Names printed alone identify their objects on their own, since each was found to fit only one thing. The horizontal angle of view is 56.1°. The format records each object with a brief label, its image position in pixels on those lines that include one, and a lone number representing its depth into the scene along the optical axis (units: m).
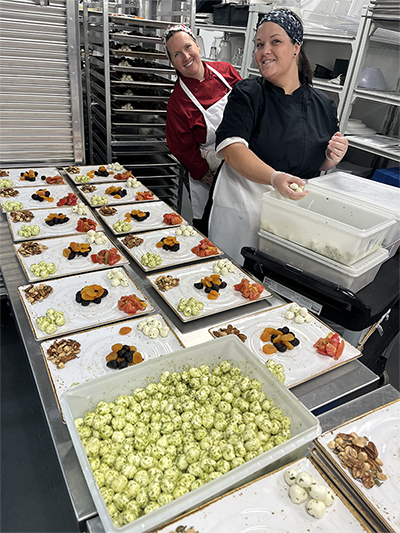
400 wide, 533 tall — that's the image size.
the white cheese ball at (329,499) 0.81
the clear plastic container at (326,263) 1.43
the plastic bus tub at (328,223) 1.37
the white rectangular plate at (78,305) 1.34
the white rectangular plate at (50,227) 1.88
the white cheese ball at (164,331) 1.31
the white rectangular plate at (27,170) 2.44
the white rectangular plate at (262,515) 0.76
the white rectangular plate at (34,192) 2.18
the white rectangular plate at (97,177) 2.61
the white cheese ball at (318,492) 0.80
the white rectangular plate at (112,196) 2.33
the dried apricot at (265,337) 1.31
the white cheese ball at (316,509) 0.79
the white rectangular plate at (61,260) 1.62
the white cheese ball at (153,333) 1.29
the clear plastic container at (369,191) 1.59
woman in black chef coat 1.70
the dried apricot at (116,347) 1.21
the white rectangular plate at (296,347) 1.21
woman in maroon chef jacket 2.45
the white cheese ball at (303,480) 0.82
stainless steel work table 0.90
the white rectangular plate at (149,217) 2.05
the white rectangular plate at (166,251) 1.76
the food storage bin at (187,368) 0.74
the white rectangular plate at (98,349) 1.11
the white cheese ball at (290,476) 0.84
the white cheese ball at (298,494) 0.81
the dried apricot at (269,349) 1.26
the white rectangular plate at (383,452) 0.82
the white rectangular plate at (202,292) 1.48
